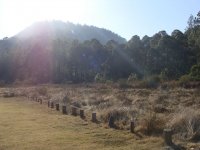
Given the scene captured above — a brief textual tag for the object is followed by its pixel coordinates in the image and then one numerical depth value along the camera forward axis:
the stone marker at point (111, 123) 8.73
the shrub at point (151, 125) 7.72
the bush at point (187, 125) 6.83
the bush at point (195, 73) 24.80
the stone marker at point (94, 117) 9.77
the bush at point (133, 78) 30.28
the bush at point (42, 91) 23.47
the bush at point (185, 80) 23.30
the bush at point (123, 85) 26.20
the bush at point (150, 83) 25.14
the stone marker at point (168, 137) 6.51
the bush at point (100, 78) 35.93
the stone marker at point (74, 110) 11.72
